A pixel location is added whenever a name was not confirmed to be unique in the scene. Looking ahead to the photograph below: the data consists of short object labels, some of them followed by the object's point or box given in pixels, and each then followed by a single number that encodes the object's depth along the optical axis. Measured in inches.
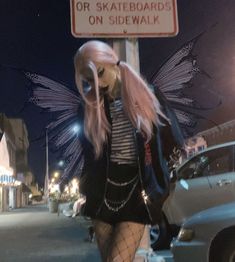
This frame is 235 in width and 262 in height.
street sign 102.6
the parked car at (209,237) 151.1
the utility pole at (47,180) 1824.4
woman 71.6
